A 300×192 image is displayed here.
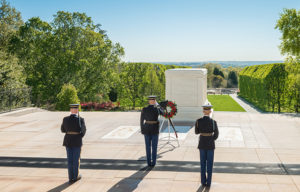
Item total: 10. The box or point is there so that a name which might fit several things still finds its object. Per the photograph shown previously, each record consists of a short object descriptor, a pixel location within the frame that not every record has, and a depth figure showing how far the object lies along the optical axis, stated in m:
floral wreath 9.70
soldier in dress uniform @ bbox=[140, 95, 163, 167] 7.09
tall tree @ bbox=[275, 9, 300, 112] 20.55
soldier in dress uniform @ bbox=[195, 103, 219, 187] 5.83
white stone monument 13.41
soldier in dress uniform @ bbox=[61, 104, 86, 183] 6.21
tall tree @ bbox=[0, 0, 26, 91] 30.69
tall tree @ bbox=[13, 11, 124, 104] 30.58
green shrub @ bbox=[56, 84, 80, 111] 21.28
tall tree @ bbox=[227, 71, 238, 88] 79.14
